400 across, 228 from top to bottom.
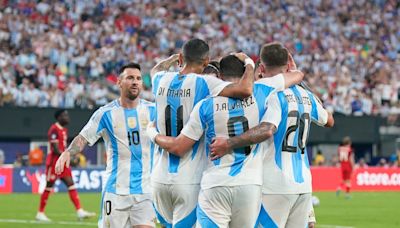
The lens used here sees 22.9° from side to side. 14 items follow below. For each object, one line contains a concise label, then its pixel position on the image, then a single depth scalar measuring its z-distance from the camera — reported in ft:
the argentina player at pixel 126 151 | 37.58
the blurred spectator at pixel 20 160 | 114.39
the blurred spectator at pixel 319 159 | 128.06
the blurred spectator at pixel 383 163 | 131.38
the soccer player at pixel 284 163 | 30.78
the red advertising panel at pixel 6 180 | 105.19
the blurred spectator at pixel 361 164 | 127.42
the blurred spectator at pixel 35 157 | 111.50
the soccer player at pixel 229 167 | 29.60
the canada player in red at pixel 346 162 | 105.09
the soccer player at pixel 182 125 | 30.89
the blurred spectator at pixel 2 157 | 113.50
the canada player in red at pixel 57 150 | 69.97
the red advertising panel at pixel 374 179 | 122.62
